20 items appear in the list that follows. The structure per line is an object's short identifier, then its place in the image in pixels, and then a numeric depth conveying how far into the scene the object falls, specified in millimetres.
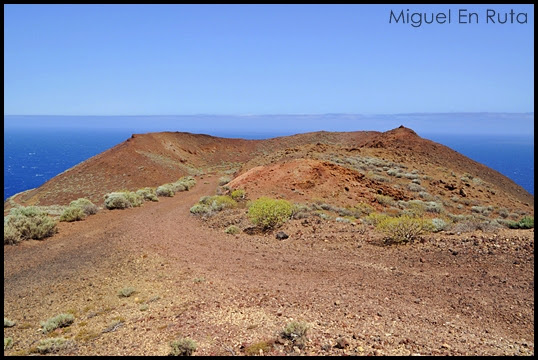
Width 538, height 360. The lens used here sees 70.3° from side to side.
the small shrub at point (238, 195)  19122
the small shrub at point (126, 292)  8383
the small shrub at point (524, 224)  11070
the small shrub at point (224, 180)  28970
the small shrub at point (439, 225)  11492
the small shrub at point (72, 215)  16609
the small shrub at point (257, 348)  4988
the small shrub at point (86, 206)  17938
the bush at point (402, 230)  10656
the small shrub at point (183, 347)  5070
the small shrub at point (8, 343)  6335
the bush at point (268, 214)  13469
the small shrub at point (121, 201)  19562
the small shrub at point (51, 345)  5867
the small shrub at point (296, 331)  5207
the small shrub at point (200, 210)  17019
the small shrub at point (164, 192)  25109
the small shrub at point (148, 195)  22750
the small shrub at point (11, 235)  12953
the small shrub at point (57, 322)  6957
